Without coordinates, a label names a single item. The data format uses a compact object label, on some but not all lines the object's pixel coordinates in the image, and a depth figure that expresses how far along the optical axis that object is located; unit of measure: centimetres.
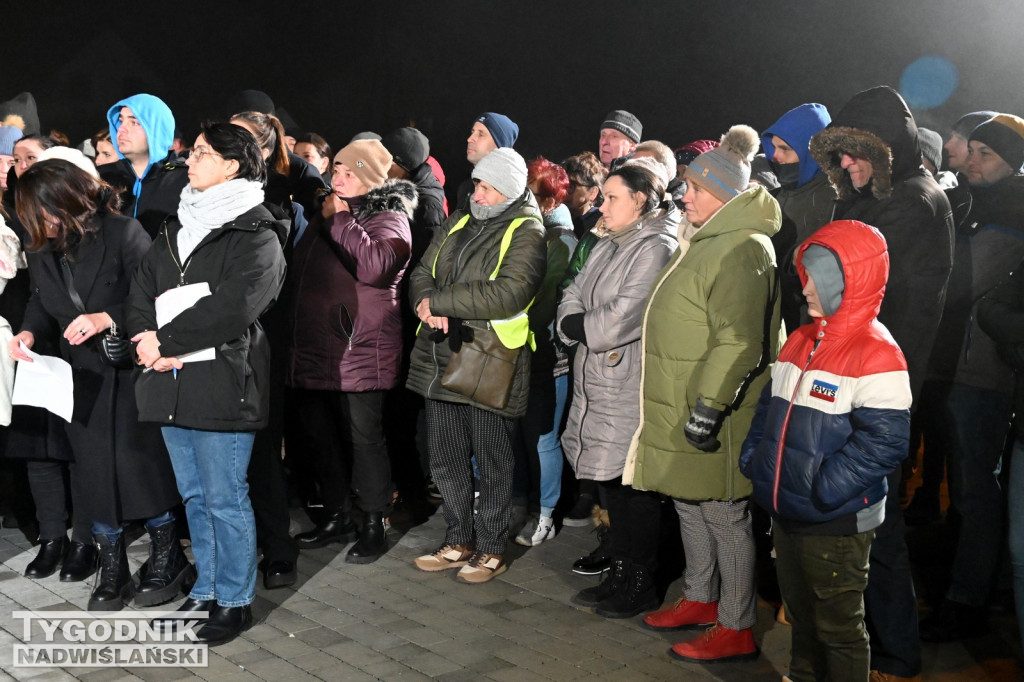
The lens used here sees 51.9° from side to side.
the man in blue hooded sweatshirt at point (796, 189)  427
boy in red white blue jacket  300
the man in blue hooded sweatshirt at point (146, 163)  475
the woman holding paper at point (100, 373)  421
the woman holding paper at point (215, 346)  384
